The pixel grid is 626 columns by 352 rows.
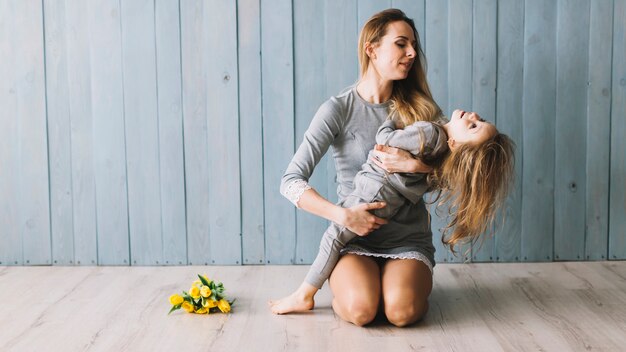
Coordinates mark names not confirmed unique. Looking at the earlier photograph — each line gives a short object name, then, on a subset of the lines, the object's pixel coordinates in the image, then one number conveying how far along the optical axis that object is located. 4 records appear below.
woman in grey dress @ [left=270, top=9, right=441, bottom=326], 2.34
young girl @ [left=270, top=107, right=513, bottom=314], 2.27
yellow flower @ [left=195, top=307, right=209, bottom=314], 2.46
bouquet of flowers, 2.46
